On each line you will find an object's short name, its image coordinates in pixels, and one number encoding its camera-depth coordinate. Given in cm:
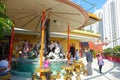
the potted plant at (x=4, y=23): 236
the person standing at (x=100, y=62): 508
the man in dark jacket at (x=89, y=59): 450
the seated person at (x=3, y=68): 326
